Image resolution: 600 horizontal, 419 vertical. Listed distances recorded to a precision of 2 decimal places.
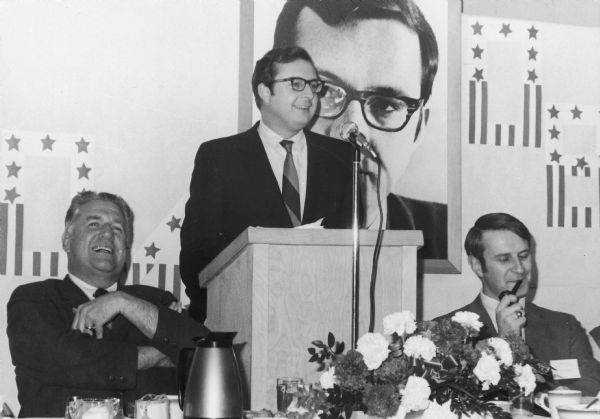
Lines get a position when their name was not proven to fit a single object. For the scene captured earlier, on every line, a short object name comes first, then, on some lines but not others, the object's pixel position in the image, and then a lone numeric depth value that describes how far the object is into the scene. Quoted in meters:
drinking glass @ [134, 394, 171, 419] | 2.07
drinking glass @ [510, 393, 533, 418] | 2.40
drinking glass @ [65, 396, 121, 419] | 1.98
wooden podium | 2.60
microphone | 2.85
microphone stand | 2.59
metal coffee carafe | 1.96
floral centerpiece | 1.92
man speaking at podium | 4.52
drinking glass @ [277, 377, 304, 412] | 2.28
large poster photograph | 4.77
